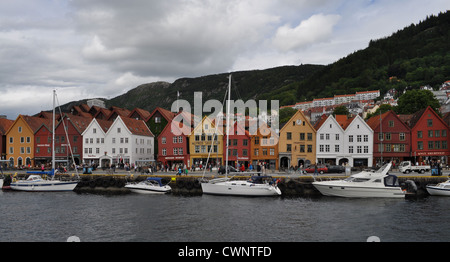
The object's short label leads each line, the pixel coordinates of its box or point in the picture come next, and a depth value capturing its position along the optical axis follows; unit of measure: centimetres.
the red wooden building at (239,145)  7412
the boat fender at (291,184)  4666
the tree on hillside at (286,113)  17385
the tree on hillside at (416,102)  10169
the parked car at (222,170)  5488
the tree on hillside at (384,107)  12682
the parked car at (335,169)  5642
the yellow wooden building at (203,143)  7512
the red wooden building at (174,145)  7717
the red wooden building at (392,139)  7481
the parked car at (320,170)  5600
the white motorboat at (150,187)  4697
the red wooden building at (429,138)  7394
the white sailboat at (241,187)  4394
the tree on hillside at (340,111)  14492
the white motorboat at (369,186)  4244
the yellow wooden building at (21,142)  8444
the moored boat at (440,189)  4328
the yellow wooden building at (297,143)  7338
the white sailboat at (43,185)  5088
